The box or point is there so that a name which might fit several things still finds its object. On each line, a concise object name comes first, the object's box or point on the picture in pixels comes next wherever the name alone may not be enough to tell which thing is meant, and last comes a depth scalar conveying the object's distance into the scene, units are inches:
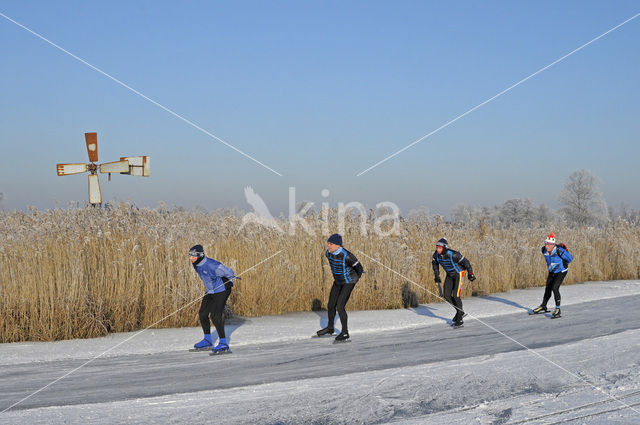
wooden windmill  930.1
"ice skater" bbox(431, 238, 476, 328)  505.4
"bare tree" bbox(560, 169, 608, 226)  1912.5
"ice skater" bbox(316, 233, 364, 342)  435.2
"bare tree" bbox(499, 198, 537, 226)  2297.0
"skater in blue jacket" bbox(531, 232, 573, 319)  547.5
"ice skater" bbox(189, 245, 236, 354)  379.6
